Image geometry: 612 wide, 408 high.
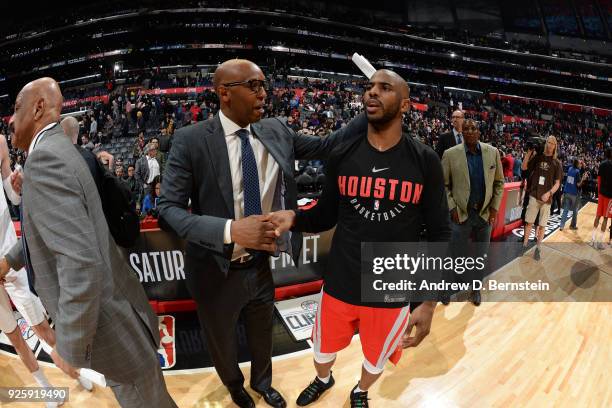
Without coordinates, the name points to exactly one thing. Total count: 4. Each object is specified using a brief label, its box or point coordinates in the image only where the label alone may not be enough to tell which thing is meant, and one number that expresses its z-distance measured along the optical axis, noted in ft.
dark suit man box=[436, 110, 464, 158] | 11.80
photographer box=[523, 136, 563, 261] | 13.73
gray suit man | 3.37
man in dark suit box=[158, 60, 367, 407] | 4.43
